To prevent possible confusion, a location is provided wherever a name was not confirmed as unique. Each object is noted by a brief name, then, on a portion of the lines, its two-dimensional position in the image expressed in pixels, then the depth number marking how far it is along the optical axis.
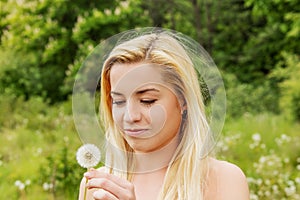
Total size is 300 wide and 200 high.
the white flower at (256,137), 5.38
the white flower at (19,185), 4.49
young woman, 1.28
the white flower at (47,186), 4.38
